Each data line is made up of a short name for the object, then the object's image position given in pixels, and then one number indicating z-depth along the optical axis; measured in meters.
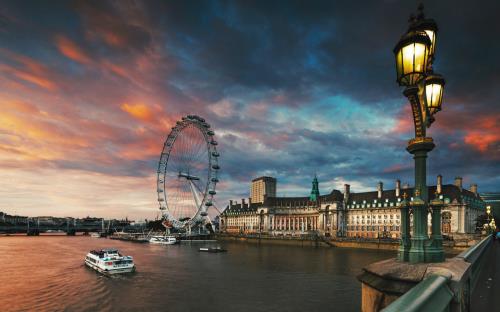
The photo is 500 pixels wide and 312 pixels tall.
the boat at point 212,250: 97.10
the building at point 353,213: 118.44
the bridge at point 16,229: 188.38
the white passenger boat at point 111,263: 54.83
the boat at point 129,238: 151.62
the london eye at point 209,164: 110.12
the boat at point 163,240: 131.09
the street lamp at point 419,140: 9.09
